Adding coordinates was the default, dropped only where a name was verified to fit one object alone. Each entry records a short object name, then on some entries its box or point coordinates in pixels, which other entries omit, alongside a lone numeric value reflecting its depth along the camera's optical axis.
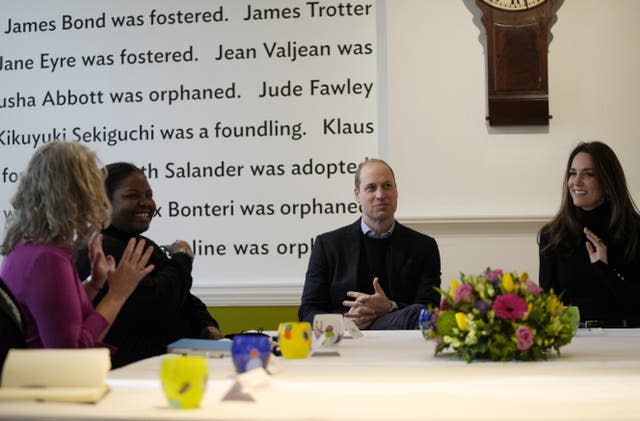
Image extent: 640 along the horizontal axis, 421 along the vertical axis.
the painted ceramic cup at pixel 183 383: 1.51
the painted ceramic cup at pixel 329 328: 2.70
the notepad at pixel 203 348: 2.38
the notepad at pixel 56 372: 1.61
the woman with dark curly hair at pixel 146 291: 3.15
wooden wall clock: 4.52
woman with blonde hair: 2.24
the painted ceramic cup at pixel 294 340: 2.35
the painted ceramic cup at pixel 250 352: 1.93
